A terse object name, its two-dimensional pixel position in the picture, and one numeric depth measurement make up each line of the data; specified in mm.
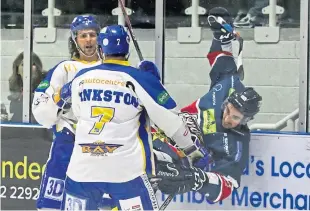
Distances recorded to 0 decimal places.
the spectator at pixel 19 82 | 12234
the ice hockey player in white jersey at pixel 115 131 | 8555
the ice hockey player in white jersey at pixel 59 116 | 9992
